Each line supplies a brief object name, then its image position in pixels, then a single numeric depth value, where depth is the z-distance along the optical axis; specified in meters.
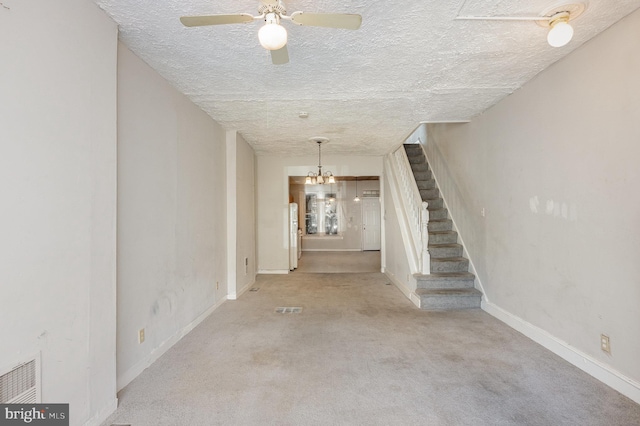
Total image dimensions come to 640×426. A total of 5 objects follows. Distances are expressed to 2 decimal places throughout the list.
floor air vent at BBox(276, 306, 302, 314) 4.23
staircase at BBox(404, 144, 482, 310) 4.30
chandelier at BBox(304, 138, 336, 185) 6.64
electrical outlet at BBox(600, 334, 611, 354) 2.38
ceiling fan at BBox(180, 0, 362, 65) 1.62
